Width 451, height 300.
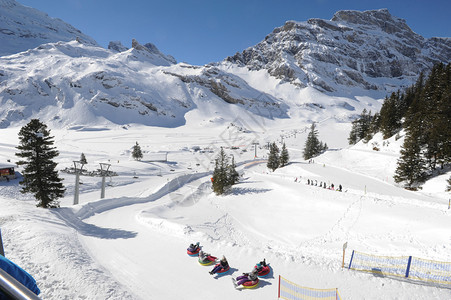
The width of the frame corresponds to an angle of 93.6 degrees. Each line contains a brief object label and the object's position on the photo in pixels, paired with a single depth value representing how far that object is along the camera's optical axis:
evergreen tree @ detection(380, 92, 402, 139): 46.89
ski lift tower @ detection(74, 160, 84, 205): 29.77
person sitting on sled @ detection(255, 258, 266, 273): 10.69
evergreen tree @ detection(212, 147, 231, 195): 39.12
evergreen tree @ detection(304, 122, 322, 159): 64.62
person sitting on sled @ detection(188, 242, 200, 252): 12.71
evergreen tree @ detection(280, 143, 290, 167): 55.25
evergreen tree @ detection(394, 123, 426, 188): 29.61
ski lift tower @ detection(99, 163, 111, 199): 34.64
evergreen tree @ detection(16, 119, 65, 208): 20.09
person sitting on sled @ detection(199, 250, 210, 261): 11.70
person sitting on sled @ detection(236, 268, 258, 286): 9.98
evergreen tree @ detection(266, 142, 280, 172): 59.09
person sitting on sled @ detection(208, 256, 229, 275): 10.94
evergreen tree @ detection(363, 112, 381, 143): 56.89
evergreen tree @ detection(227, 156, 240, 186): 40.74
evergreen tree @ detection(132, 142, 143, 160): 67.69
